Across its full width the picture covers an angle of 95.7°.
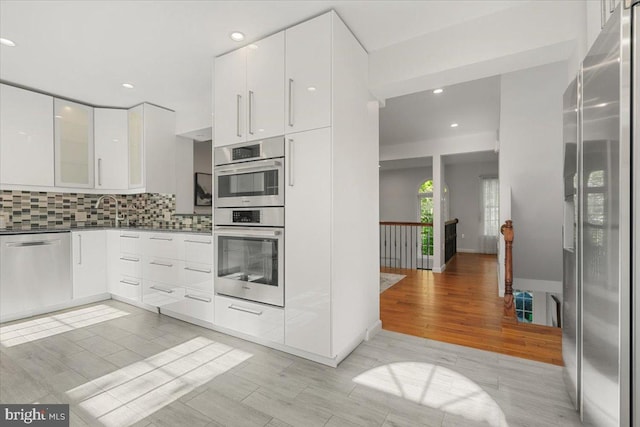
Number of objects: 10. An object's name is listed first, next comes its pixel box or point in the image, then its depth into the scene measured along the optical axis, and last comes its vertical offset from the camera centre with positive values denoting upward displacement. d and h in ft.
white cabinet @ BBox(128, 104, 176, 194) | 12.17 +2.81
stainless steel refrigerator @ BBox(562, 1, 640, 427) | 3.24 -0.21
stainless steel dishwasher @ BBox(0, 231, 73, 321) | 9.56 -2.05
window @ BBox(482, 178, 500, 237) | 27.55 +0.51
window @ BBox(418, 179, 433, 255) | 30.55 +1.04
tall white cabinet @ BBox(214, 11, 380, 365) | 6.72 +0.87
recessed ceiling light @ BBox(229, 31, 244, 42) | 7.54 +4.68
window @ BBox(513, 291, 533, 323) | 16.24 -5.32
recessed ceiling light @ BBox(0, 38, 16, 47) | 7.70 +4.63
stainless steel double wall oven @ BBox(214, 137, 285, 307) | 7.48 -0.21
